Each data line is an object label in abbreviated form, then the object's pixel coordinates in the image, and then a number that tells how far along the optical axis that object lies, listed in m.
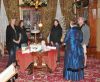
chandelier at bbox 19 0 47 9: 5.78
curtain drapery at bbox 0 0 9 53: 9.38
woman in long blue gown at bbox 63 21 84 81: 5.04
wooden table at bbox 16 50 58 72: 5.26
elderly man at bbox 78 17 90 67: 5.96
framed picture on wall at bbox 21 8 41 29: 10.66
